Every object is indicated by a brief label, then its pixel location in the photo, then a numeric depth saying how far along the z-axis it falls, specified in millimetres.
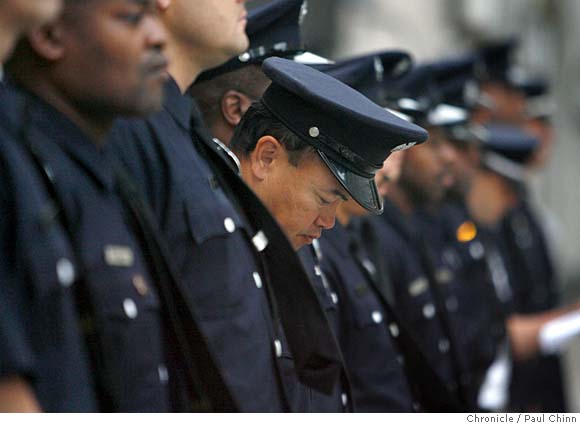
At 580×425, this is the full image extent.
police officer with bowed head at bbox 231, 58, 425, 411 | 6996
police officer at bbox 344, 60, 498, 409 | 10945
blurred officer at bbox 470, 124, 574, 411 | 14703
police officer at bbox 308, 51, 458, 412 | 8453
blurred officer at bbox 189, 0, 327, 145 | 7156
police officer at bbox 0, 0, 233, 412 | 4965
